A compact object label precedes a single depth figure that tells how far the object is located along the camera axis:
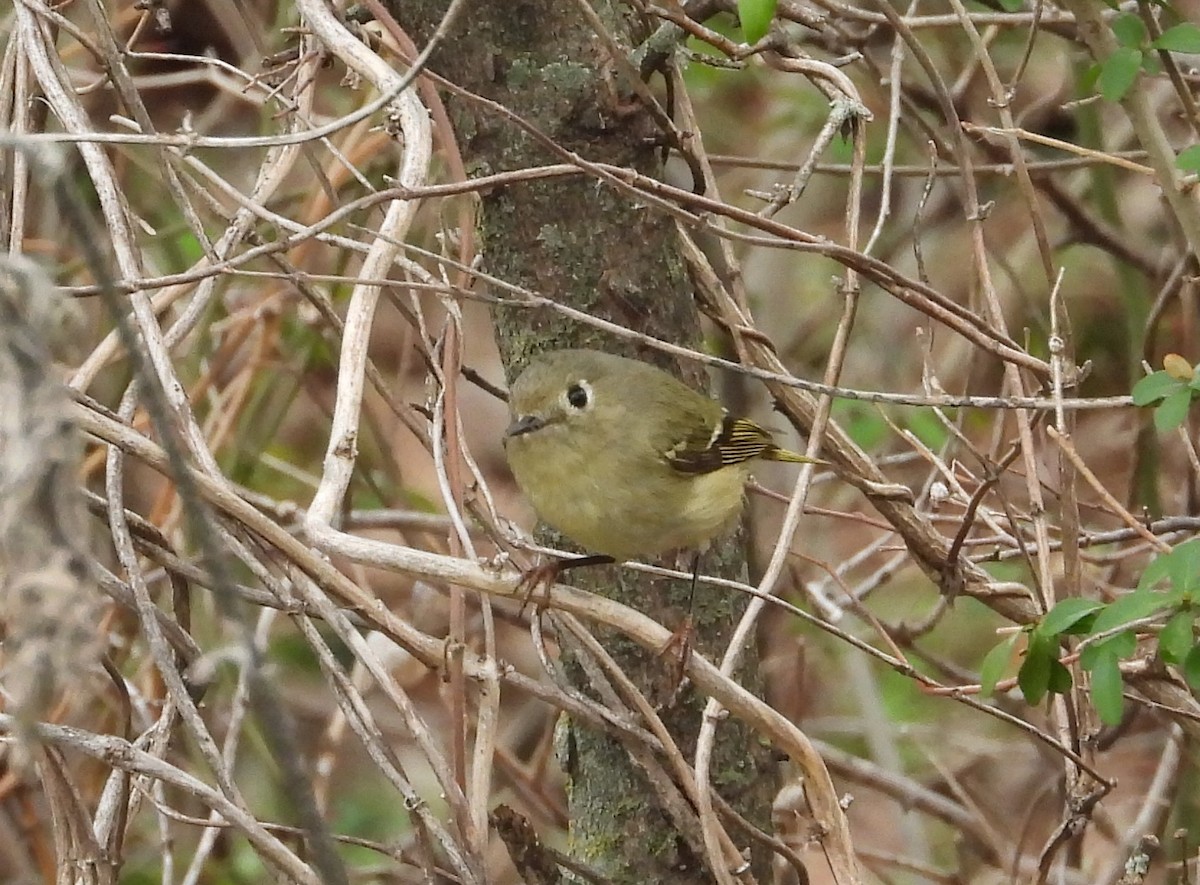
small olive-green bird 4.81
